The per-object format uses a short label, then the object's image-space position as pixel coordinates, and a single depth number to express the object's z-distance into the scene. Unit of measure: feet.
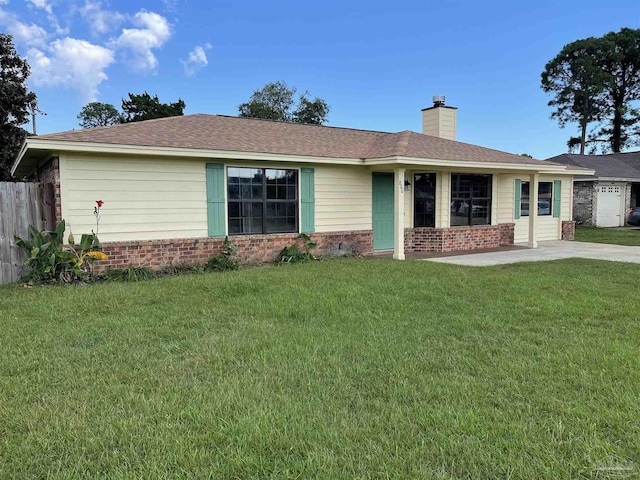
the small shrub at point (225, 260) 30.26
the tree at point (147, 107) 112.09
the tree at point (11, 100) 64.13
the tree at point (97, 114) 186.29
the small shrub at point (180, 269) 28.89
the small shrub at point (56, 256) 24.86
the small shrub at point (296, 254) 33.45
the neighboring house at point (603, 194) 72.08
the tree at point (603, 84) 127.03
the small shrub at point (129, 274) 26.40
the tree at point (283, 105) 128.88
